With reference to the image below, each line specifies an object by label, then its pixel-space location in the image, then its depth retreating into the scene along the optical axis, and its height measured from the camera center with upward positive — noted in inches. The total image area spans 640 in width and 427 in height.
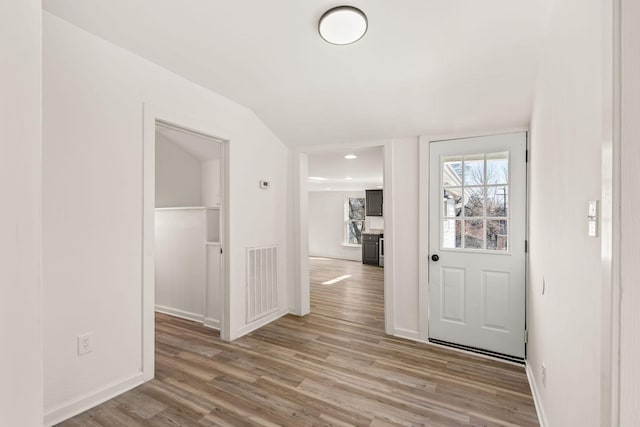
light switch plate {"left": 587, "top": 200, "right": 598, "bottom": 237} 34.6 -0.6
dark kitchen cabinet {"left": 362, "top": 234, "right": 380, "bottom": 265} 301.3 -37.6
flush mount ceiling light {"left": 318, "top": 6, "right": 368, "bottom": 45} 69.0 +45.8
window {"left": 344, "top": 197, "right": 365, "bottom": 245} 349.1 -9.3
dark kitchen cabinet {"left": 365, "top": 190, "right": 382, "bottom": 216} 309.4 +10.8
